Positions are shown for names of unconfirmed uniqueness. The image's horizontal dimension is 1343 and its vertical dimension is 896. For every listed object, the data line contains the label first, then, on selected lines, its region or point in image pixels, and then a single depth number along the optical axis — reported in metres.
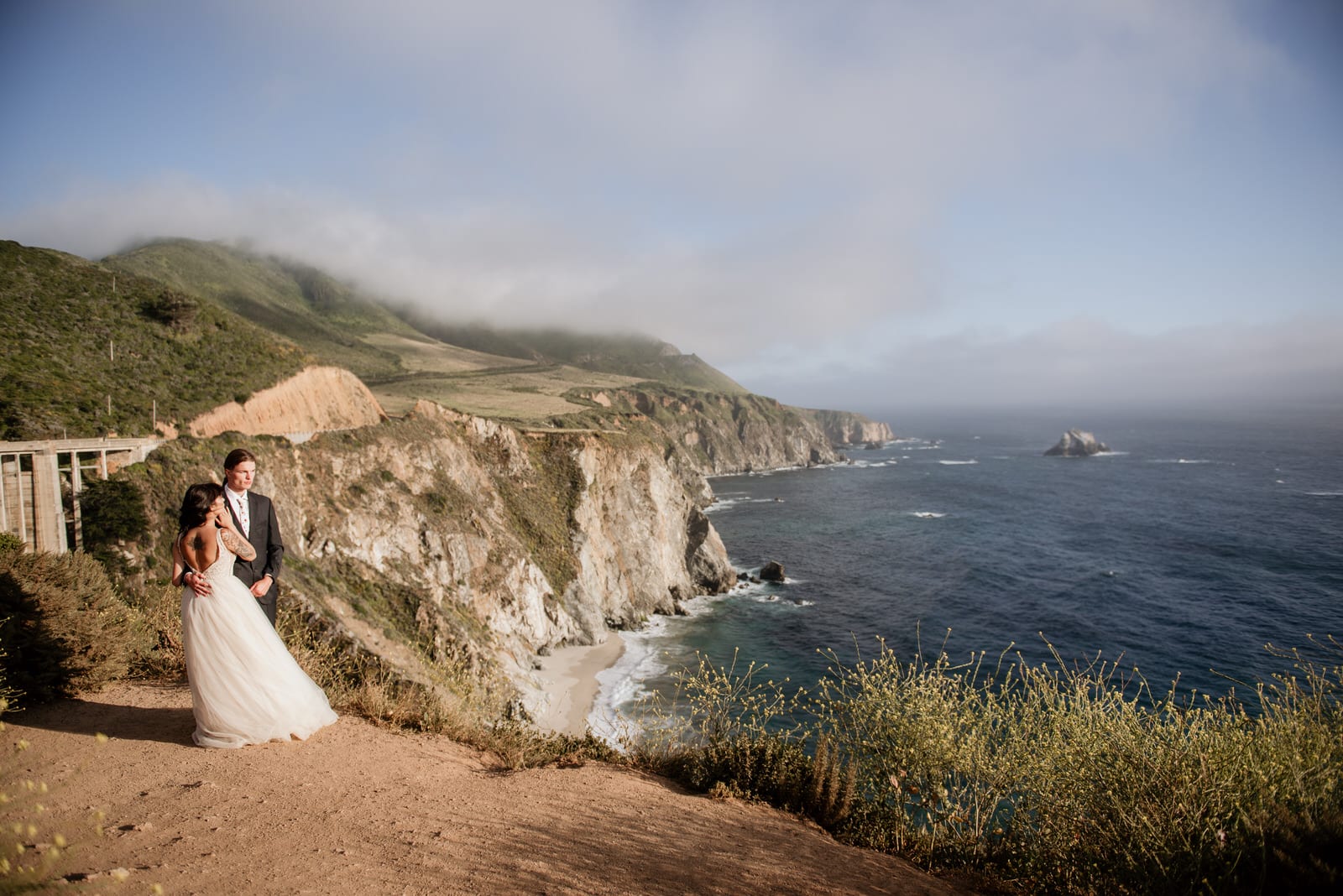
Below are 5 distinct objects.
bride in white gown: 6.40
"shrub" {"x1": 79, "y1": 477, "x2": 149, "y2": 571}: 17.39
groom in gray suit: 6.79
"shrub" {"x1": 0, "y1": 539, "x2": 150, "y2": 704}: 7.50
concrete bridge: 16.16
